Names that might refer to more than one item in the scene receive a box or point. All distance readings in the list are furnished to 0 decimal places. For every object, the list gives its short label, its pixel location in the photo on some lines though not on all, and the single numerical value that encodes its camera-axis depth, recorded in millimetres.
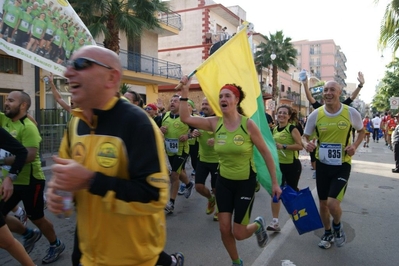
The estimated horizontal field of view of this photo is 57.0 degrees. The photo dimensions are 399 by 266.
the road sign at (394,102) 23962
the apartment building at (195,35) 34312
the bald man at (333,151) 4648
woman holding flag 3717
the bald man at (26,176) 3902
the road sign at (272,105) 23375
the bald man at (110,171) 1628
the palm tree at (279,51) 36438
